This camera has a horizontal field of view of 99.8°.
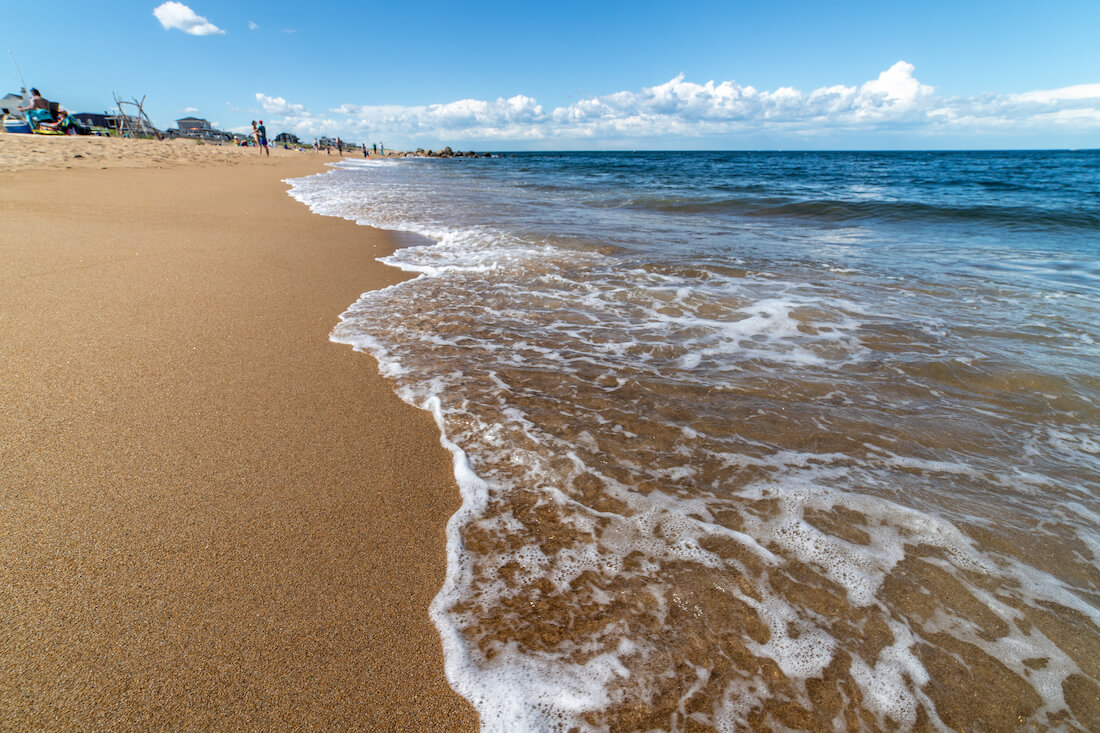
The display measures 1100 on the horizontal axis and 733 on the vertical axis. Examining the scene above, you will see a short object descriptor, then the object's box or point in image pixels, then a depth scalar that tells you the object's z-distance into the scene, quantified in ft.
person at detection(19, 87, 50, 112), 82.74
